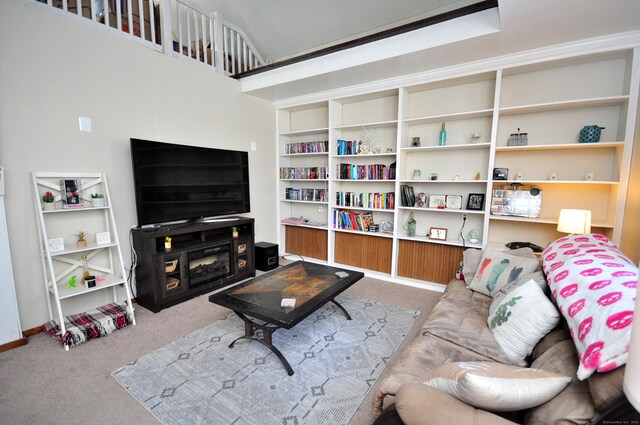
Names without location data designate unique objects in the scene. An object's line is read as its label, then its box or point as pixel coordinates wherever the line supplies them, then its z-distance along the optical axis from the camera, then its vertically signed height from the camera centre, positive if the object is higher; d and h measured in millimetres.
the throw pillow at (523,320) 1422 -738
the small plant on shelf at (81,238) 2504 -529
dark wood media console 2777 -870
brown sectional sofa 854 -793
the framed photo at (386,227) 3833 -642
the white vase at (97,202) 2600 -204
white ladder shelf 2338 -558
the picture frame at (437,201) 3447 -268
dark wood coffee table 1894 -870
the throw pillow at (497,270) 2031 -689
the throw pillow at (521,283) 1729 -649
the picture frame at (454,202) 3372 -275
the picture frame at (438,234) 3417 -657
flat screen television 2820 -24
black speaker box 3982 -1079
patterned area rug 1612 -1292
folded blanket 2211 -1182
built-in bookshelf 2660 +279
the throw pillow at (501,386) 907 -685
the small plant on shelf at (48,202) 2332 -182
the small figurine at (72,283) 2525 -911
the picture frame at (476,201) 3195 -254
